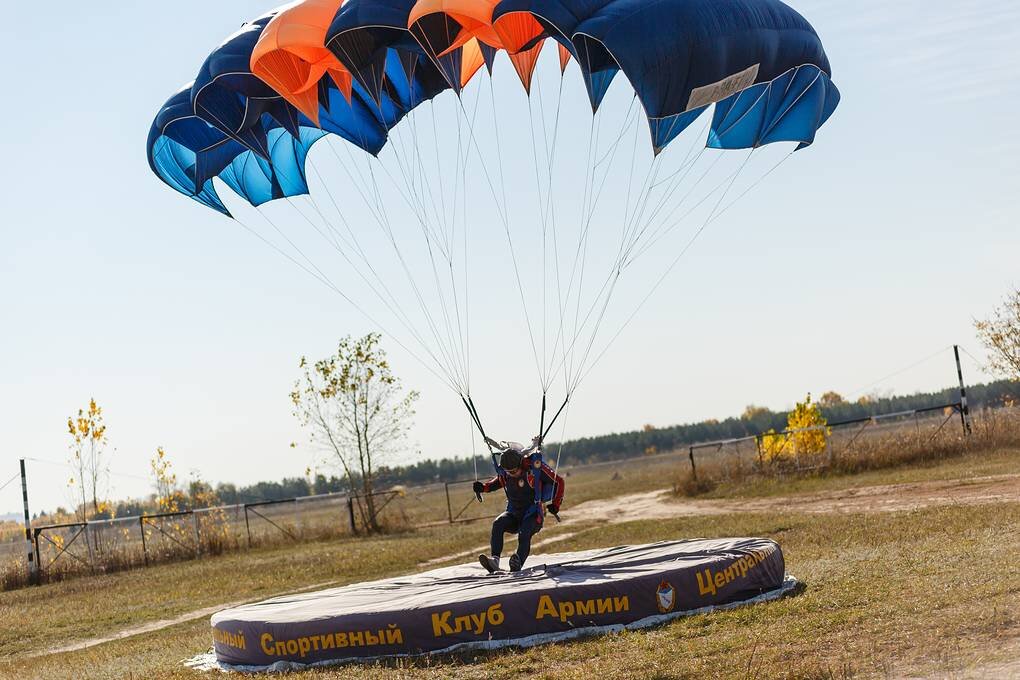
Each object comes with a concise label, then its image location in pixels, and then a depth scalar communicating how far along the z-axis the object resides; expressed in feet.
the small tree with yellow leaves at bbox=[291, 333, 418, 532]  98.07
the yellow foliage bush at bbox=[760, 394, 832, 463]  88.28
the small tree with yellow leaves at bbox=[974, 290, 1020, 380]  99.94
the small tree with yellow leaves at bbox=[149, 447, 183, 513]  99.50
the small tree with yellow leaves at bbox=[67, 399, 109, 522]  90.43
